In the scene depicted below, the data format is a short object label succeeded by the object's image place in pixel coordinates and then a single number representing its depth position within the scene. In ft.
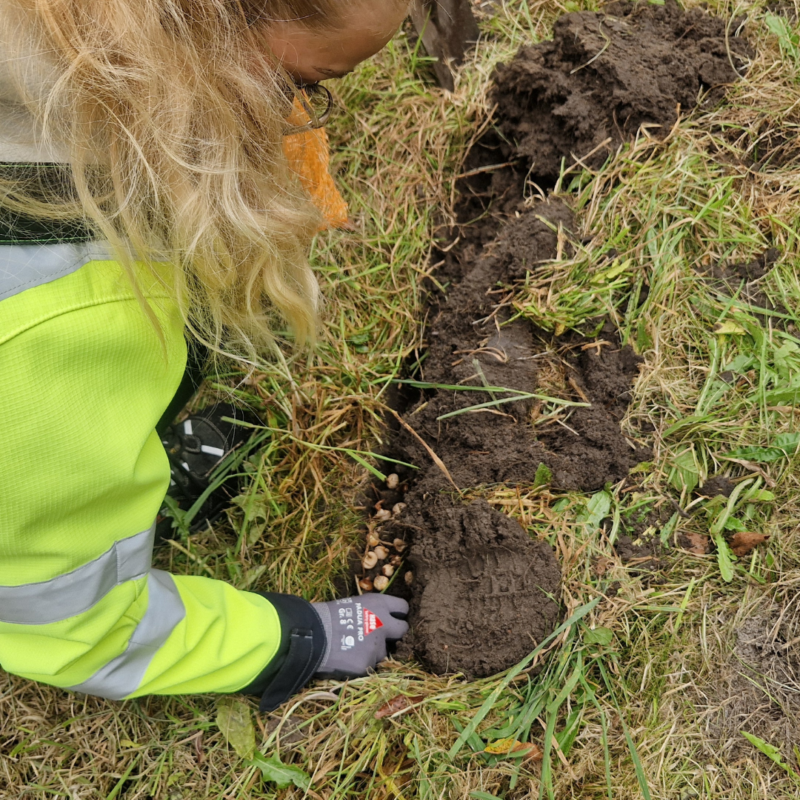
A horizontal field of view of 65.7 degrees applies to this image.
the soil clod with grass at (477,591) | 5.63
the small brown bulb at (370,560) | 6.44
